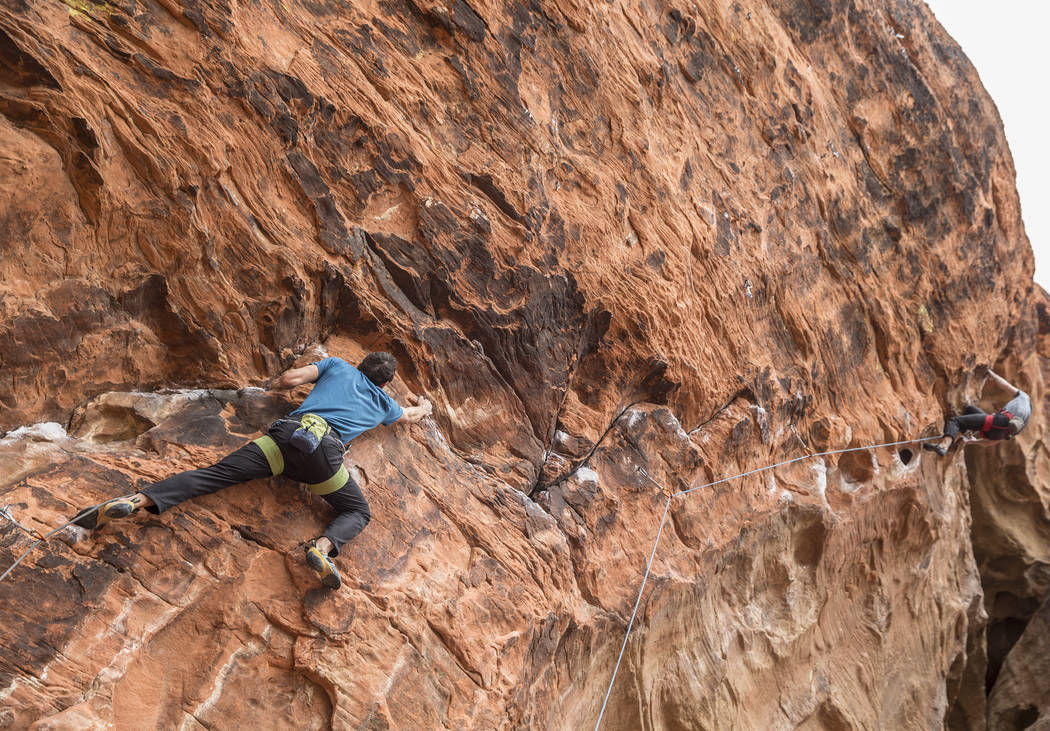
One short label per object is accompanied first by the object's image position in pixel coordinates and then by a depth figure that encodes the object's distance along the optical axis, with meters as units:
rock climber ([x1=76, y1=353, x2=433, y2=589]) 3.85
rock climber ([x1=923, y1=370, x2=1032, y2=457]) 10.16
